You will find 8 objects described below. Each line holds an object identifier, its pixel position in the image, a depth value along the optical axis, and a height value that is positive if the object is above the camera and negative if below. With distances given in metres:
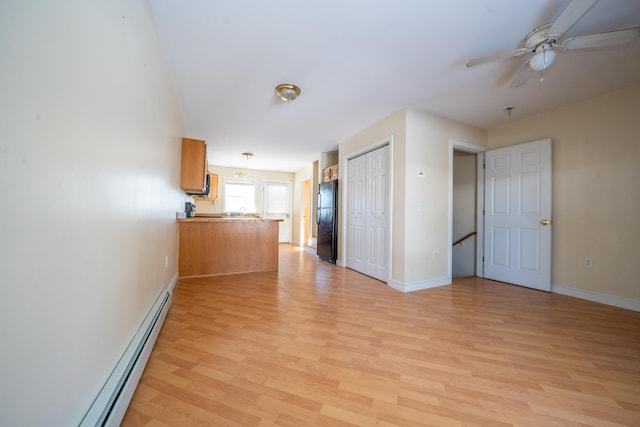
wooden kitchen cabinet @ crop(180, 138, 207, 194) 3.38 +0.72
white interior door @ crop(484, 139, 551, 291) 3.25 +0.02
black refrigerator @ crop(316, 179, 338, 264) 4.83 -0.14
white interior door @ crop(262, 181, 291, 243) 7.75 +0.36
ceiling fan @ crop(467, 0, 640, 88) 1.48 +1.31
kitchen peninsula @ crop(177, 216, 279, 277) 3.57 -0.54
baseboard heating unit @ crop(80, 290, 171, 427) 0.91 -0.81
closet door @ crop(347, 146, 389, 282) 3.60 +0.03
